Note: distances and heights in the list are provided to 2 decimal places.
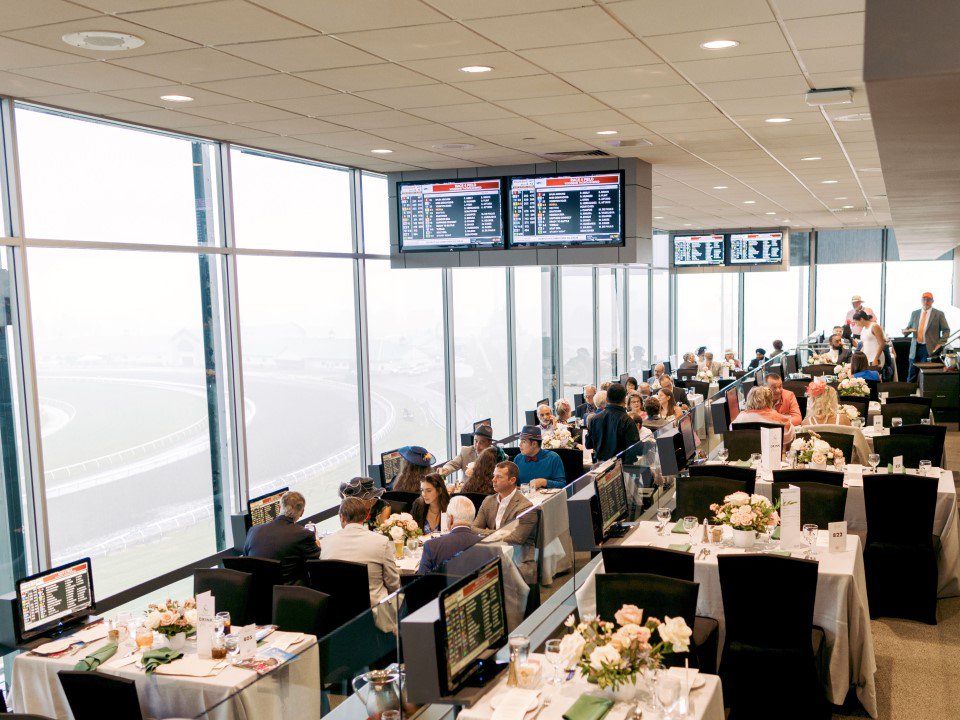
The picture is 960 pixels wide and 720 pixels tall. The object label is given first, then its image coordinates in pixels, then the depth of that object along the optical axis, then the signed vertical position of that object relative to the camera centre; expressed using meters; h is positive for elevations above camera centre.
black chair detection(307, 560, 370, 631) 5.64 -1.92
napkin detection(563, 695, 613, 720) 3.53 -1.72
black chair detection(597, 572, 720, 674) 4.41 -1.61
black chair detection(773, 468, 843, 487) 6.92 -1.60
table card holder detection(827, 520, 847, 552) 5.63 -1.67
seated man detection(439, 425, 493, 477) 9.08 -1.83
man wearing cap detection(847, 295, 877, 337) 18.73 -0.98
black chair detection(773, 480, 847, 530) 6.38 -1.67
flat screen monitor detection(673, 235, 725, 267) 20.03 +0.54
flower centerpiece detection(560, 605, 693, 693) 3.48 -1.47
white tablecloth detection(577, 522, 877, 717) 5.13 -2.06
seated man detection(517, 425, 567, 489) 8.38 -1.77
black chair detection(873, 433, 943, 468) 8.20 -1.66
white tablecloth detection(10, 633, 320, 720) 3.92 -2.07
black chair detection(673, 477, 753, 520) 6.80 -1.67
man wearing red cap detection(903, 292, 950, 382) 16.42 -1.13
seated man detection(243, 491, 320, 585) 6.30 -1.84
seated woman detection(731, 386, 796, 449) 9.40 -1.48
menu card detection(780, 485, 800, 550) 5.75 -1.61
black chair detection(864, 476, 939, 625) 6.46 -2.02
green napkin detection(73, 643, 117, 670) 4.91 -2.04
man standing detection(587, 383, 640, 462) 9.03 -1.55
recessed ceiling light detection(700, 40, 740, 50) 4.96 +1.27
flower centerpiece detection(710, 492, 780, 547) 5.70 -1.55
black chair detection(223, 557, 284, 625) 5.94 -1.95
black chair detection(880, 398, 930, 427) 10.16 -1.63
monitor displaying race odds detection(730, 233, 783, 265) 19.53 +0.51
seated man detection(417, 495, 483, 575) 5.68 -1.69
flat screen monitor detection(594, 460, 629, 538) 6.14 -1.56
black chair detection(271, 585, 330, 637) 5.19 -1.91
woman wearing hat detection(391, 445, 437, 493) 8.00 -1.69
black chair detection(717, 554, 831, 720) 4.77 -2.00
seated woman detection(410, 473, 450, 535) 7.36 -1.83
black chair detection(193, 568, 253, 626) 5.70 -1.94
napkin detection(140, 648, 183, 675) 4.85 -2.02
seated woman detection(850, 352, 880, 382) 13.09 -1.44
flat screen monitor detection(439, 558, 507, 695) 3.51 -1.40
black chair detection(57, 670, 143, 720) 4.02 -1.85
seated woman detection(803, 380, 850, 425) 9.70 -1.48
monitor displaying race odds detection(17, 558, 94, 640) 5.48 -1.96
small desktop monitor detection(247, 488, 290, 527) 7.40 -1.86
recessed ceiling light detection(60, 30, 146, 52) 4.62 +1.31
